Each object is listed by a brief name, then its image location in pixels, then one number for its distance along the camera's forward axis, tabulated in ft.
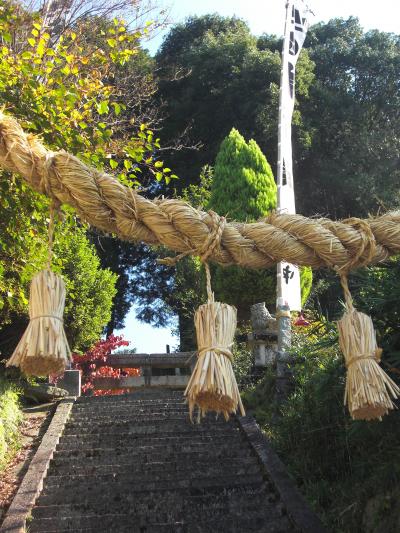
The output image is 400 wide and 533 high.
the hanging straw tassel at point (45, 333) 4.16
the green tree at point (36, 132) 12.02
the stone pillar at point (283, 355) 26.12
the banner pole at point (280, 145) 29.43
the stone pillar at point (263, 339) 31.55
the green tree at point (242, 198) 35.83
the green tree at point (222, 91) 59.16
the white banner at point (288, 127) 29.73
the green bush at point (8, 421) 23.08
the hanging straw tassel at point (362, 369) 4.32
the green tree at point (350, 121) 57.72
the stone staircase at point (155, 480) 17.62
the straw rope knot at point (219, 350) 4.20
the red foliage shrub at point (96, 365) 36.94
